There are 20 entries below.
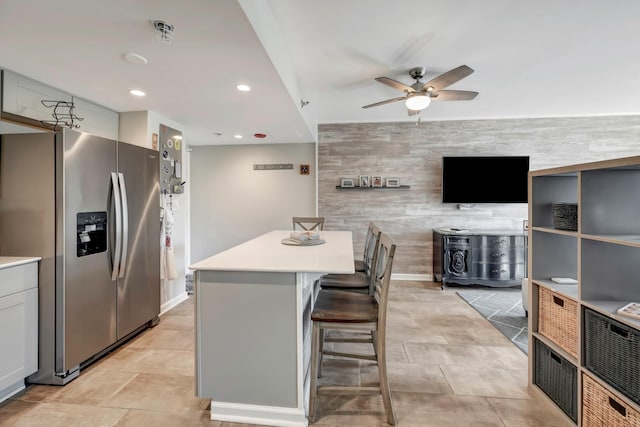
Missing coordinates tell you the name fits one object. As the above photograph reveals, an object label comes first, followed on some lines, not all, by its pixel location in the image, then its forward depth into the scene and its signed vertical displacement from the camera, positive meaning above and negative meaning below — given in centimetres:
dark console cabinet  421 -63
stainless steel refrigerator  203 -15
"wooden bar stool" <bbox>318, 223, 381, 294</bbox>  232 -55
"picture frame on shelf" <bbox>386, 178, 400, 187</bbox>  473 +49
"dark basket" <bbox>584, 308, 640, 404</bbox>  125 -63
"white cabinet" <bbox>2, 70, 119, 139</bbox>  226 +93
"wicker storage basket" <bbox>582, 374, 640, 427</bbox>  128 -90
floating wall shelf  472 +41
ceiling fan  272 +120
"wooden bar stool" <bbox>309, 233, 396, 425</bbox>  163 -59
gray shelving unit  132 -27
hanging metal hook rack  253 +87
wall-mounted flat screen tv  449 +54
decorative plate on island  249 -25
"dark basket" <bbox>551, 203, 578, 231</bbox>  163 -1
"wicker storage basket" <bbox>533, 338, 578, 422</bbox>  162 -98
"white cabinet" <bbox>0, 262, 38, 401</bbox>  182 -73
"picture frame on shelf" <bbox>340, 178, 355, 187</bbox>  480 +51
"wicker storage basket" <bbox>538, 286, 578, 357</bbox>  163 -62
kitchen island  168 -73
